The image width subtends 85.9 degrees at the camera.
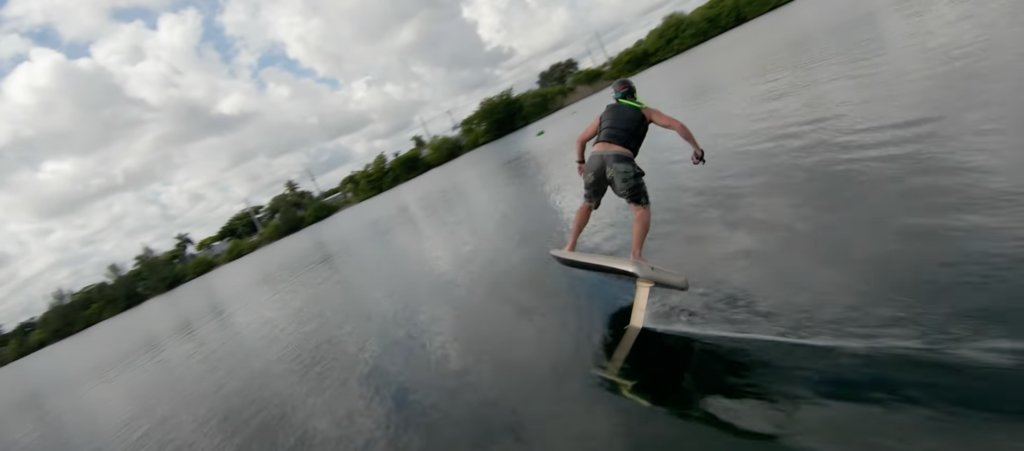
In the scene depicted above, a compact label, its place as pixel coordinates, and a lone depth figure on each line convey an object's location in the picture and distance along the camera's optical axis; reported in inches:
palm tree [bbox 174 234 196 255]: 5364.2
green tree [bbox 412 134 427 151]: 4807.1
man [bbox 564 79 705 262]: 277.4
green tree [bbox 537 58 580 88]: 6112.2
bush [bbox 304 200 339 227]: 4286.4
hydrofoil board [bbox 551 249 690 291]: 248.4
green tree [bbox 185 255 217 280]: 4160.9
